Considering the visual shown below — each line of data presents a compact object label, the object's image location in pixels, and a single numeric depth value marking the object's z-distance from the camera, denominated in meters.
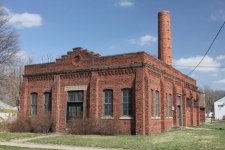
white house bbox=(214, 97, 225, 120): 101.12
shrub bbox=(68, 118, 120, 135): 26.19
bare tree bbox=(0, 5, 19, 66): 39.78
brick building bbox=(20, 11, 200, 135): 26.03
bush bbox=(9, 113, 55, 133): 29.03
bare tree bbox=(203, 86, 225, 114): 136.38
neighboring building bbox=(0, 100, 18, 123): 32.52
